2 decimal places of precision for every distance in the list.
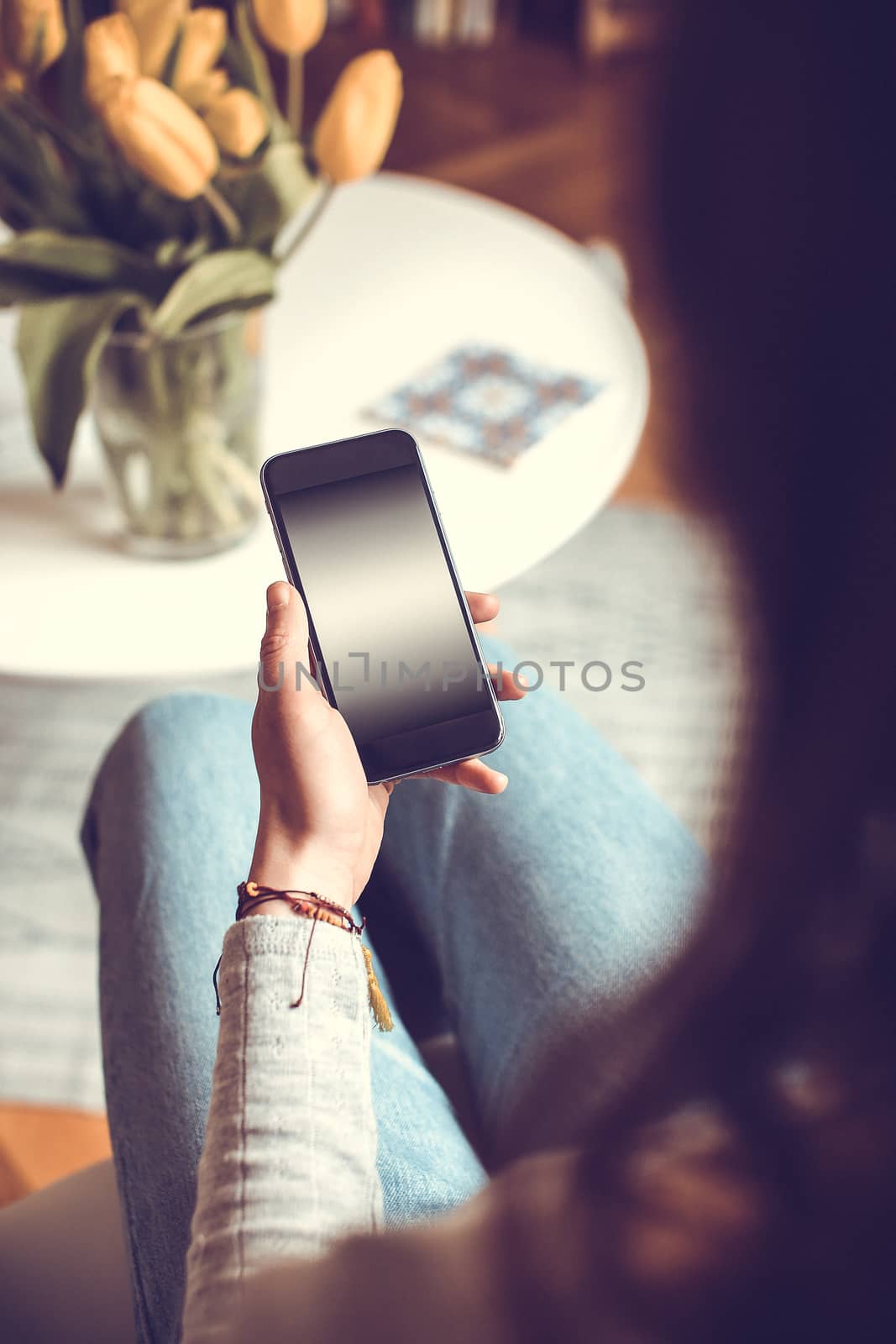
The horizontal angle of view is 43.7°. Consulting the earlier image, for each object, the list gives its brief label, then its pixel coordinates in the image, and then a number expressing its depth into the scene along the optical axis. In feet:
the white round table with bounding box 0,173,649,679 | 2.48
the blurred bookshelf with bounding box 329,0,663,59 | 8.88
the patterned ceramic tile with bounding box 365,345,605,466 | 2.89
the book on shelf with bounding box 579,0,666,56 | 8.74
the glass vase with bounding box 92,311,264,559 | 2.31
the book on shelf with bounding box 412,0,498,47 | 9.15
